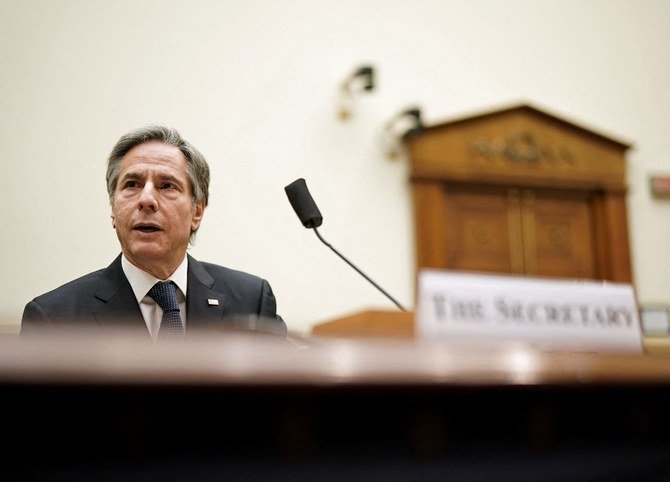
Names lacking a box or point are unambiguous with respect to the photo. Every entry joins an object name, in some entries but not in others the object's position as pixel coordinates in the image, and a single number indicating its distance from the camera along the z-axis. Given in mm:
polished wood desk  563
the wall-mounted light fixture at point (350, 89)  3902
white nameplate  889
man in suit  1454
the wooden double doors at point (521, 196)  4090
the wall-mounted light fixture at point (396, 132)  4012
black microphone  1382
